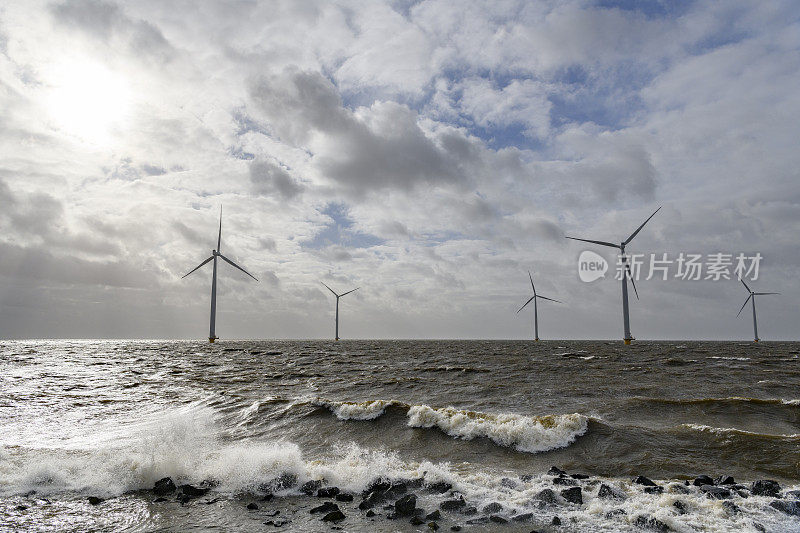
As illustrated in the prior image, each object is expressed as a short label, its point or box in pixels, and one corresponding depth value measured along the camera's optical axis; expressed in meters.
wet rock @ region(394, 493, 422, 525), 10.62
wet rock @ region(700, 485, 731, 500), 11.27
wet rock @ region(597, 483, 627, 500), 11.44
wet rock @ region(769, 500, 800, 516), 10.44
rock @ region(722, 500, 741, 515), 10.39
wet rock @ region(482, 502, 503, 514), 10.60
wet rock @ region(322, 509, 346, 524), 10.35
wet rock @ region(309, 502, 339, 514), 10.98
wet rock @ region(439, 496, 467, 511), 10.88
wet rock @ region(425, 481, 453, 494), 12.14
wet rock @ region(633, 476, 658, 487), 12.46
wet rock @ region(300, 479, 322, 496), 12.54
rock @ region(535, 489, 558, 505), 11.14
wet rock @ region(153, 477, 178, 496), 12.66
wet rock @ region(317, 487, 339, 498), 12.21
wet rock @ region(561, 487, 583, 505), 11.20
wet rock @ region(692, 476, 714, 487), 12.39
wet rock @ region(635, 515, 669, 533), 9.62
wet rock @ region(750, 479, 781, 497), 11.68
